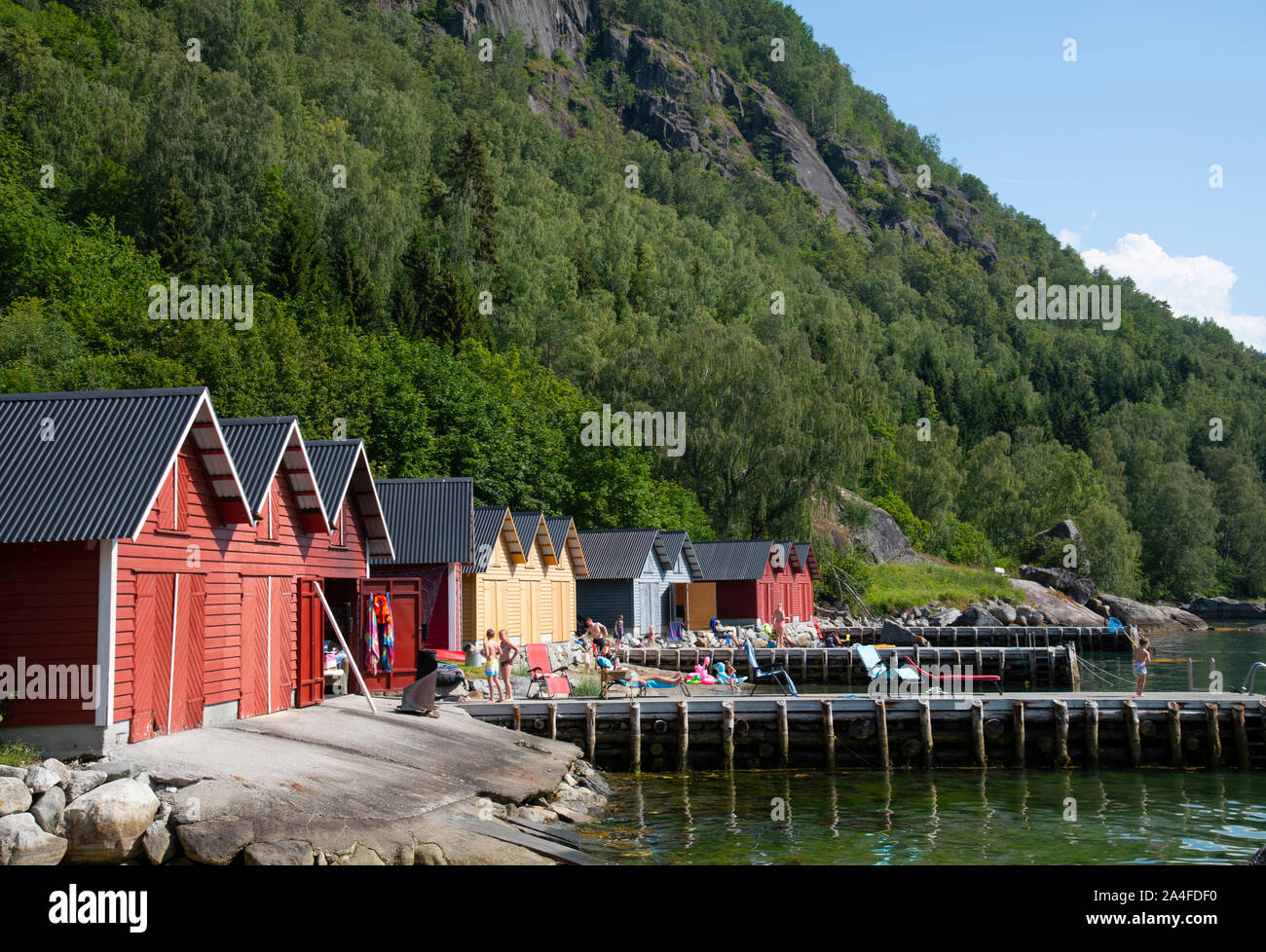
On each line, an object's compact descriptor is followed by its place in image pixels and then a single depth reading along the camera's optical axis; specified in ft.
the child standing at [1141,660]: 90.07
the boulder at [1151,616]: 264.31
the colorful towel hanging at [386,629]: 88.79
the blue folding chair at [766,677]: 97.92
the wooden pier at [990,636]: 186.70
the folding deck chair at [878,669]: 102.37
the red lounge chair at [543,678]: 89.15
